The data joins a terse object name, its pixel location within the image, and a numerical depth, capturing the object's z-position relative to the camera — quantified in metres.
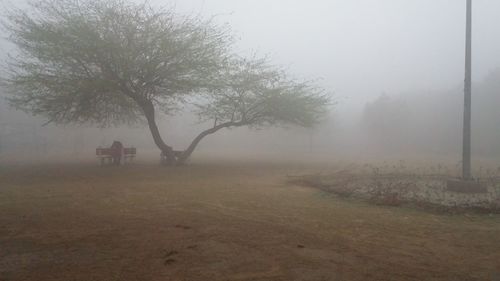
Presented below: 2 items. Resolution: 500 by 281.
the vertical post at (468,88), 11.73
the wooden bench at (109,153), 19.39
